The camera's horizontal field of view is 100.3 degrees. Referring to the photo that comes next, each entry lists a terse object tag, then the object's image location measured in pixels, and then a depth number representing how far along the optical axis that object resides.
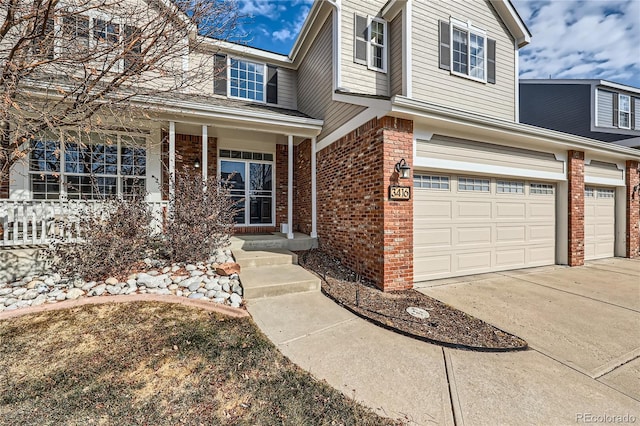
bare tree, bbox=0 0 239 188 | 3.37
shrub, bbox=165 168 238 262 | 4.70
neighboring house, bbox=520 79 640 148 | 12.86
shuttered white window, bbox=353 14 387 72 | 6.81
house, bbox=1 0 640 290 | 4.96
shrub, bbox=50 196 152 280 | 4.05
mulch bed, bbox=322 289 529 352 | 2.89
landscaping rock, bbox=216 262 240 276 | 4.54
